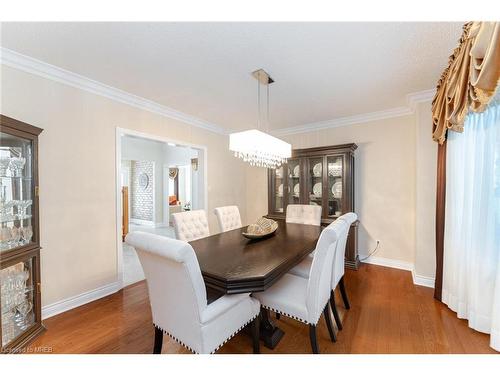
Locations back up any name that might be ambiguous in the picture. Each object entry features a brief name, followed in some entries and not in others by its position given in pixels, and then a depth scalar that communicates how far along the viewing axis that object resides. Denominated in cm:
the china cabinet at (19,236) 161
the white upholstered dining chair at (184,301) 111
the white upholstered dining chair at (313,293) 136
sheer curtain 174
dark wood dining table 128
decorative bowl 211
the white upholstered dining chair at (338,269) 180
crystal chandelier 200
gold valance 107
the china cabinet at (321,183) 326
